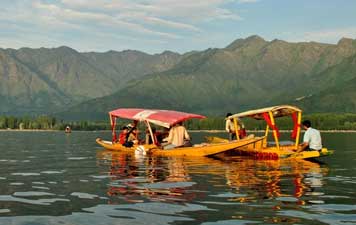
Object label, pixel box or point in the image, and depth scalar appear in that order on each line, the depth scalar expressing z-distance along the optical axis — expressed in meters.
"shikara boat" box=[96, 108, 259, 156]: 39.03
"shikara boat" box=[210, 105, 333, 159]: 35.28
